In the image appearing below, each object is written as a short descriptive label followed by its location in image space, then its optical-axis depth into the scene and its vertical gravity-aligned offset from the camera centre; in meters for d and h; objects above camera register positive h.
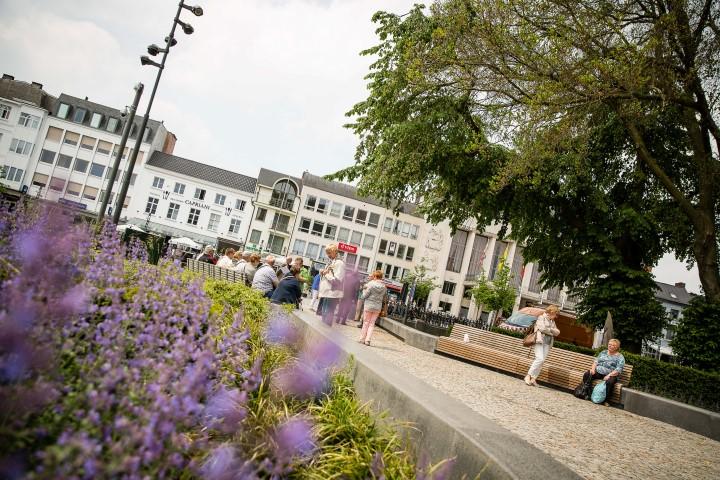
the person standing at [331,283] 11.29 -0.28
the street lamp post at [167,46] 14.21 +5.46
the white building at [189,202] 56.44 +4.18
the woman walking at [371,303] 10.48 -0.48
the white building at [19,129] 54.50 +7.67
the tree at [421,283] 53.69 +1.22
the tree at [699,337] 12.20 +0.62
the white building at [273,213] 59.56 +5.52
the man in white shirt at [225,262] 14.21 -0.50
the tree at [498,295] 43.66 +1.53
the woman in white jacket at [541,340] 10.73 -0.37
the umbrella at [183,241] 32.55 -0.41
